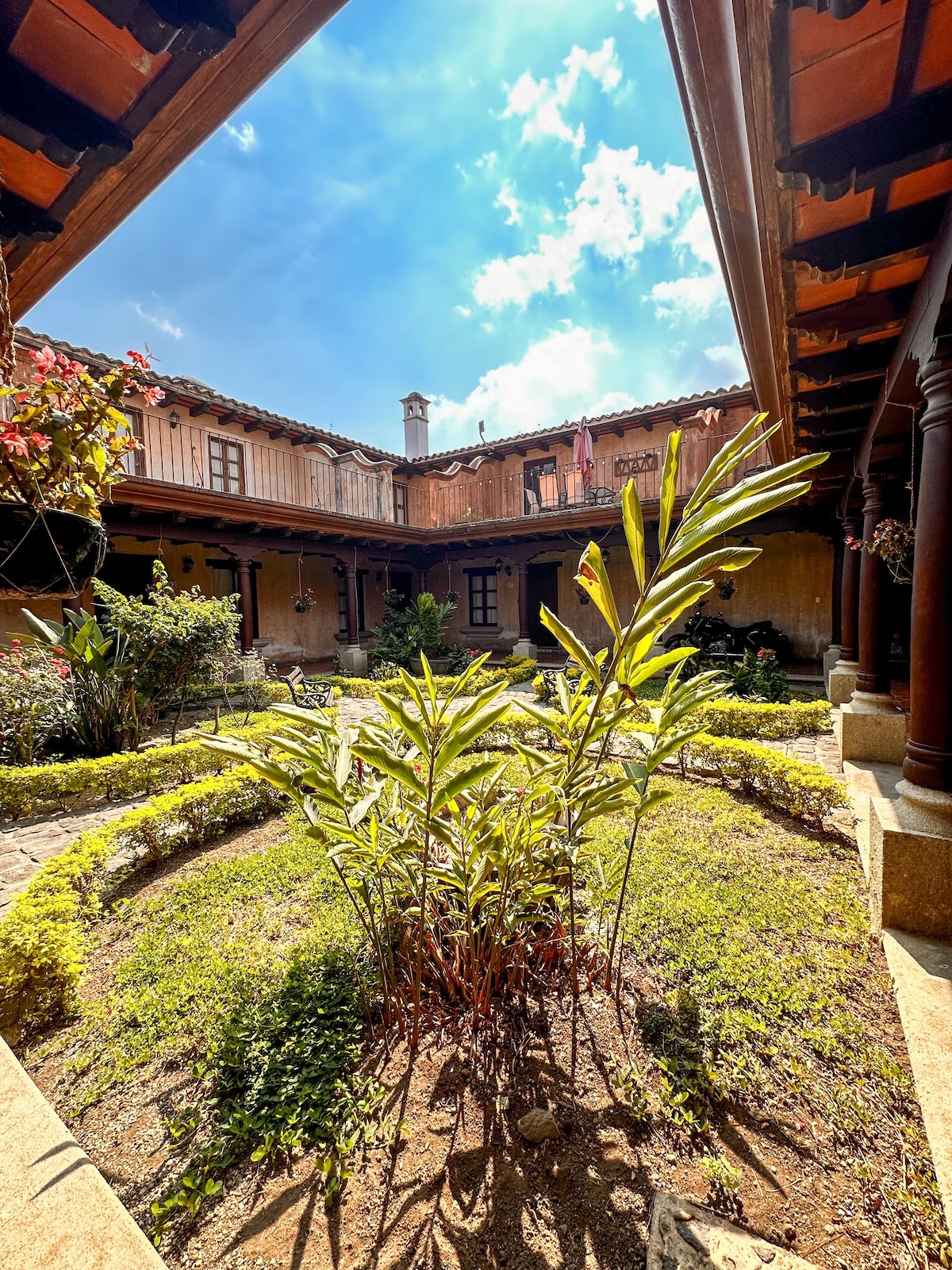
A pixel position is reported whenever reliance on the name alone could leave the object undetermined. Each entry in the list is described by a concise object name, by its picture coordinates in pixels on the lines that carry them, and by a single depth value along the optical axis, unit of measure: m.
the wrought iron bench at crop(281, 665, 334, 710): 7.91
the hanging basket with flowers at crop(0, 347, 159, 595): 1.84
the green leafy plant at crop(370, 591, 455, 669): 12.23
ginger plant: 1.46
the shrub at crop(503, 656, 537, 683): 10.65
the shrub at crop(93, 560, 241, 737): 6.19
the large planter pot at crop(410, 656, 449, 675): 11.91
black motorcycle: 10.87
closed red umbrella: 12.04
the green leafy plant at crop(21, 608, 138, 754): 6.03
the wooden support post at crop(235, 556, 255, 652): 9.94
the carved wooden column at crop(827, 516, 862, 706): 7.08
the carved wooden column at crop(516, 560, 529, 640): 12.68
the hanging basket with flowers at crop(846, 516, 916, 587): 4.40
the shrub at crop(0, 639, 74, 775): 5.53
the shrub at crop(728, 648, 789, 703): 7.96
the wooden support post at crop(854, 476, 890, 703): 5.16
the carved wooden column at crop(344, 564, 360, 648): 12.02
